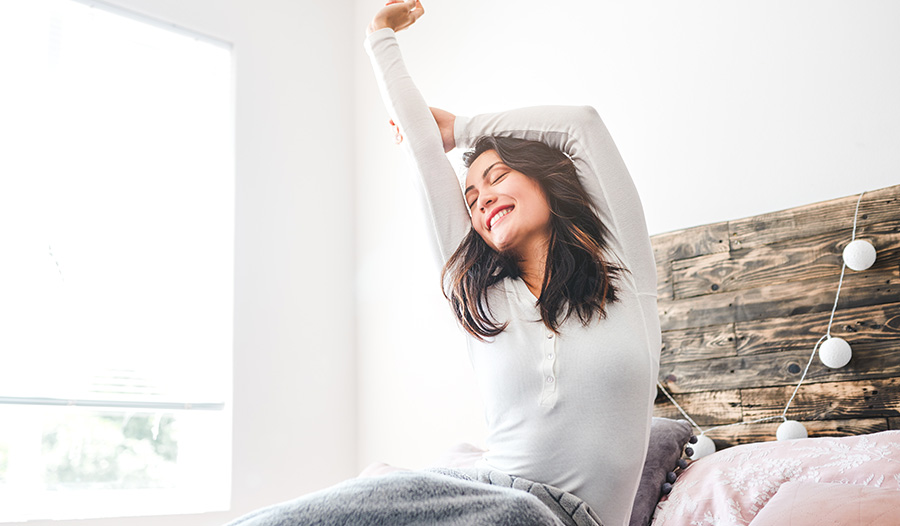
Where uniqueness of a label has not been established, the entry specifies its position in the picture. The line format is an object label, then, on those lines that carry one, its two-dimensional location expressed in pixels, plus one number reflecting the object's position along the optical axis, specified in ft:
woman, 3.38
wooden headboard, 5.87
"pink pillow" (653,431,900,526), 4.65
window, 7.84
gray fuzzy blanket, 2.57
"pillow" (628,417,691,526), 5.28
